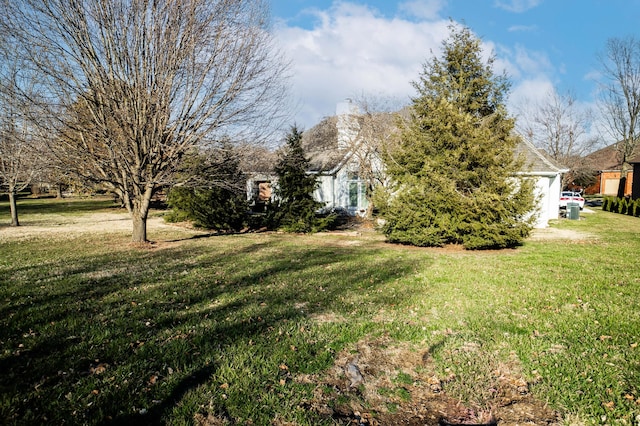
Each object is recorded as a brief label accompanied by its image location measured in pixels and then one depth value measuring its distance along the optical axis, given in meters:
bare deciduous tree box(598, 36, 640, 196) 36.56
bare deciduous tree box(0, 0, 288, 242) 10.36
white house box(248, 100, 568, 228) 20.25
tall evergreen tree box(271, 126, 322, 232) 17.02
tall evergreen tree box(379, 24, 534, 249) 11.91
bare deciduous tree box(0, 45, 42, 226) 10.18
